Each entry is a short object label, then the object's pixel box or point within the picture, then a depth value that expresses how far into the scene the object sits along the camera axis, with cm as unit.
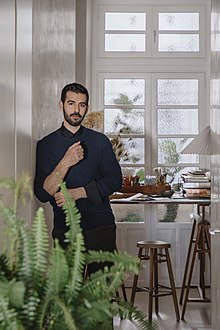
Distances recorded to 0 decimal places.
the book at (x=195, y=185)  675
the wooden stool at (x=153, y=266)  557
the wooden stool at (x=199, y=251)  596
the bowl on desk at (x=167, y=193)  669
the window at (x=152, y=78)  754
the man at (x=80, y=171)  326
